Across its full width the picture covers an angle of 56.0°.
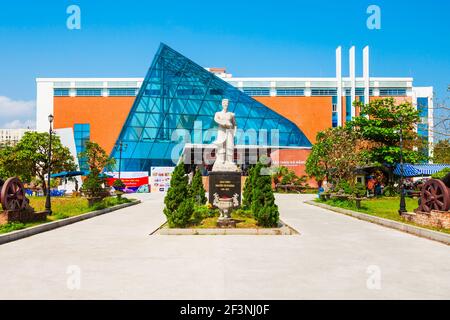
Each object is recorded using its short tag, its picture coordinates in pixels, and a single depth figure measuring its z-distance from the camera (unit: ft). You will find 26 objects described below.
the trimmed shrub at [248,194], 62.59
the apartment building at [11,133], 586.12
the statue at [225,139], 60.75
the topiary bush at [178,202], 44.98
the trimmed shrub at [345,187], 81.05
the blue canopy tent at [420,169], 111.34
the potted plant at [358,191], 71.59
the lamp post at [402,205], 55.58
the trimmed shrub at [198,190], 68.81
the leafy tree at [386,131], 118.11
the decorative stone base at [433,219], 42.50
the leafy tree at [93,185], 78.31
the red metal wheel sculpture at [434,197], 43.47
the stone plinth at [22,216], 44.11
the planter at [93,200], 77.24
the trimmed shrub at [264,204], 44.52
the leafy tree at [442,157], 136.87
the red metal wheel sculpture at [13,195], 43.93
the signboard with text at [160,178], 155.94
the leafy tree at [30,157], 105.81
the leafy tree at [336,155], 106.22
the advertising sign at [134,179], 162.40
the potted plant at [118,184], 127.08
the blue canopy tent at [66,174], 129.61
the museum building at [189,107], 177.99
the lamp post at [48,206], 58.75
